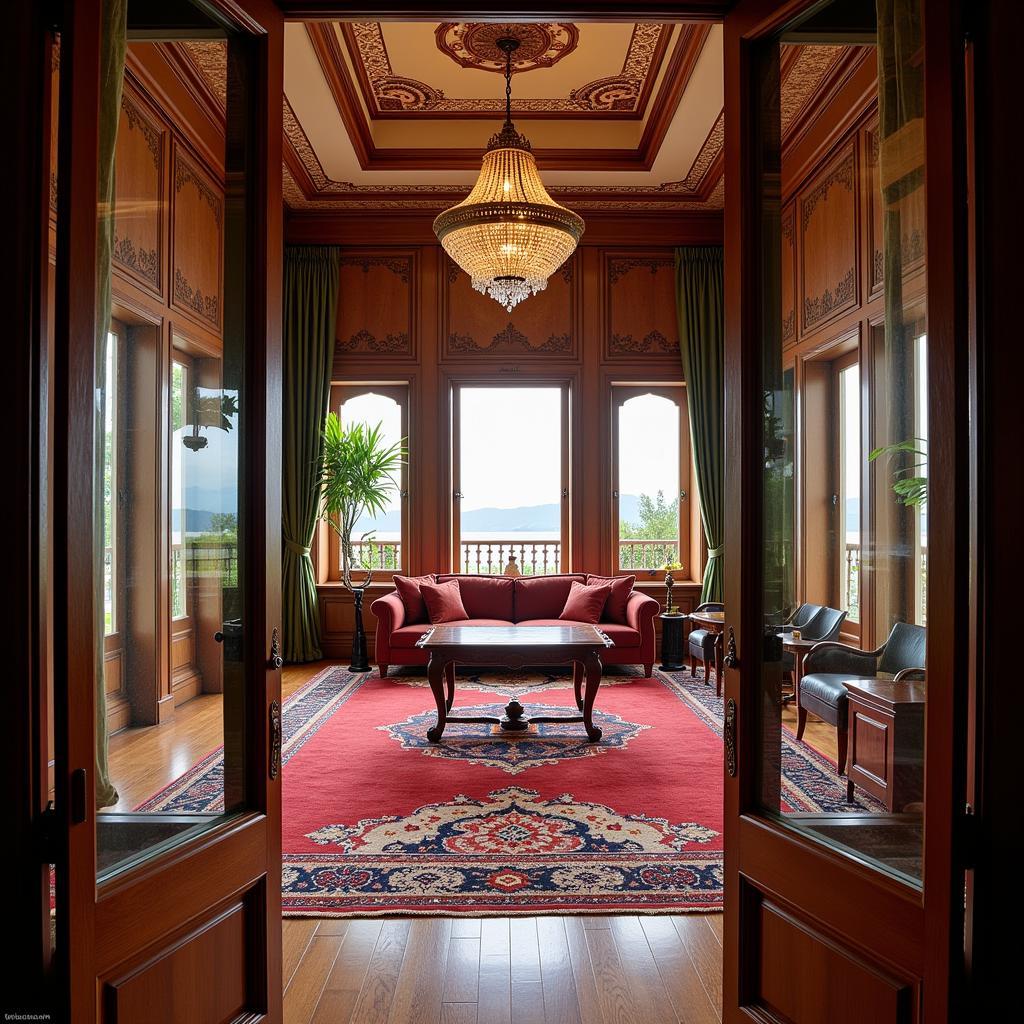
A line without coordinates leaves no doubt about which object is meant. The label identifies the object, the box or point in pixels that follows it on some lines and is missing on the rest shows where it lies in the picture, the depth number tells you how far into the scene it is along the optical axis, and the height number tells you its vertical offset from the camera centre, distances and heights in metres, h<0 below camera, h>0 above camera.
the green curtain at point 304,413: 7.09 +0.89
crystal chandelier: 4.96 +1.78
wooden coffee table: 4.48 -0.77
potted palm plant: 6.89 +0.30
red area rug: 2.60 -1.23
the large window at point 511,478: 7.45 +0.33
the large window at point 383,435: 7.42 +0.71
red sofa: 6.27 -0.80
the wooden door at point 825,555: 1.23 -0.11
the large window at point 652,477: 7.49 +0.33
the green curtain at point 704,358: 7.24 +1.38
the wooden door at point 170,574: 1.21 -0.11
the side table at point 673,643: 6.80 -1.07
